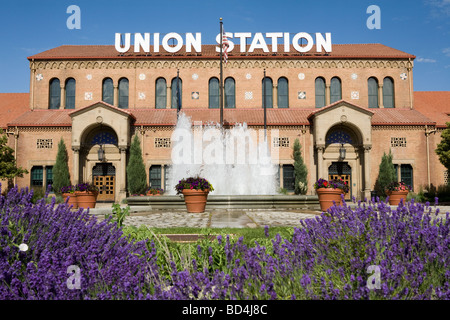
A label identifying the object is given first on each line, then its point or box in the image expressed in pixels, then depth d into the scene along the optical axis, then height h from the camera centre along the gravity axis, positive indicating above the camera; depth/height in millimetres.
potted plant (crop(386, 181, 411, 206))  19984 -971
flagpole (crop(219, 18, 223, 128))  23205 +9777
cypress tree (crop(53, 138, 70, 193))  27803 +666
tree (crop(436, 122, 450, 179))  25875 +2044
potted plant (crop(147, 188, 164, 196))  24203 -1106
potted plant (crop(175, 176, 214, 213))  13547 -661
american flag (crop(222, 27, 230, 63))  24703 +9724
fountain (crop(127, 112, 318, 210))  26283 +1782
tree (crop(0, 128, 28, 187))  25797 +1120
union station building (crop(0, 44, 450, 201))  29125 +6326
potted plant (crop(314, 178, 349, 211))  13898 -646
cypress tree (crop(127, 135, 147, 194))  27953 +519
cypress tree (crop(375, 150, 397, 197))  27641 +136
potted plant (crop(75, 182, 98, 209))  16891 -818
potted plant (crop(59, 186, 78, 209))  17203 -777
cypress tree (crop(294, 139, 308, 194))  28172 +299
